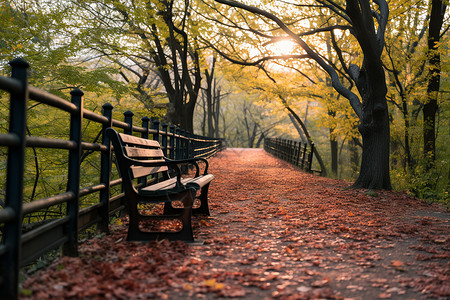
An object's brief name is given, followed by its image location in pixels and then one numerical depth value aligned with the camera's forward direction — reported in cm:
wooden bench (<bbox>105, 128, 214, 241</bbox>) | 407
